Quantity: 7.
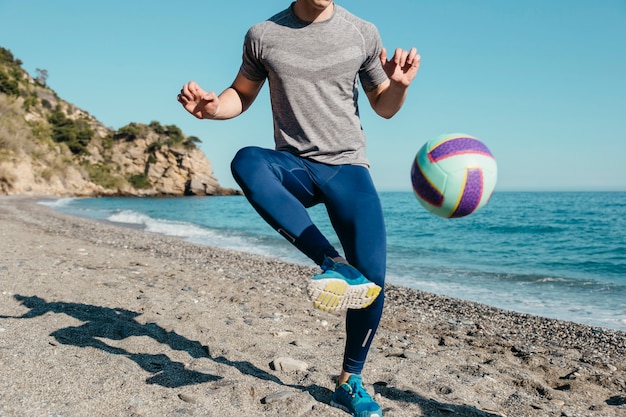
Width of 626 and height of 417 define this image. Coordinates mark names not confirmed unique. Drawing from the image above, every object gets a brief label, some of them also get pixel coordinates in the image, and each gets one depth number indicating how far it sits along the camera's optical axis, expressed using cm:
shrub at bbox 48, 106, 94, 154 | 6900
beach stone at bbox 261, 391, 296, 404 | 332
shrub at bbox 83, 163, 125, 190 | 7228
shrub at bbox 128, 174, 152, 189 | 8019
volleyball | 324
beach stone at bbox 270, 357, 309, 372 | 408
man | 306
